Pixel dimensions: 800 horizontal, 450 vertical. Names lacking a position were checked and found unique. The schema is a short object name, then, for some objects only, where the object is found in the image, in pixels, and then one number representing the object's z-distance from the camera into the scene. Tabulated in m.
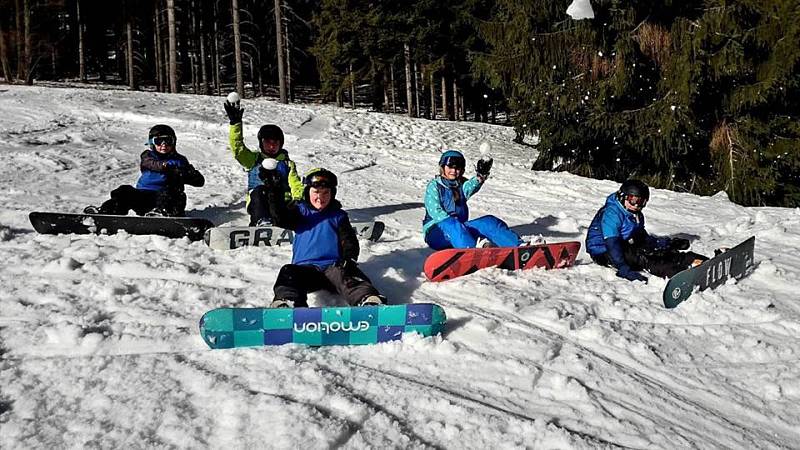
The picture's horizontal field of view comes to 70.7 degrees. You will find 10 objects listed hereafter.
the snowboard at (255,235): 5.96
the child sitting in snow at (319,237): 4.41
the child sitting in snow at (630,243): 5.57
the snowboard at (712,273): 4.70
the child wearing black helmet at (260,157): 6.75
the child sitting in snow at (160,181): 6.86
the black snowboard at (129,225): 6.14
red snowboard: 5.14
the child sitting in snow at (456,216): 5.91
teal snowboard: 3.50
